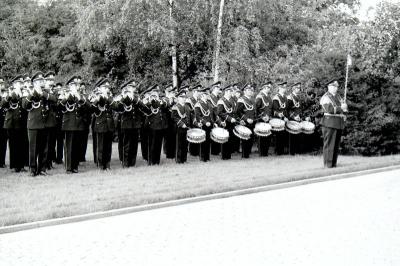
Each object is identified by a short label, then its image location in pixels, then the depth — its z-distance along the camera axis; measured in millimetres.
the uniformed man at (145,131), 17625
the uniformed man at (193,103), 18812
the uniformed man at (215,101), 19594
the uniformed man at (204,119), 18719
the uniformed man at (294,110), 21045
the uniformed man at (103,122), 16422
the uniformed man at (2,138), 17012
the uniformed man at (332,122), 16750
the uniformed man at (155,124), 17706
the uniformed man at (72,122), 15875
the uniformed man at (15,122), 16141
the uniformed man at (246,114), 20016
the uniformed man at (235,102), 20119
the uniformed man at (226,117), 19469
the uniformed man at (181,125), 18203
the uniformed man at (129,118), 16859
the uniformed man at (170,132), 19031
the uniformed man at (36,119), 15055
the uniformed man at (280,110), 20797
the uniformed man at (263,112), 20531
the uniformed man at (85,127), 16688
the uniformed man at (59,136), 17012
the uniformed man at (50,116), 15344
